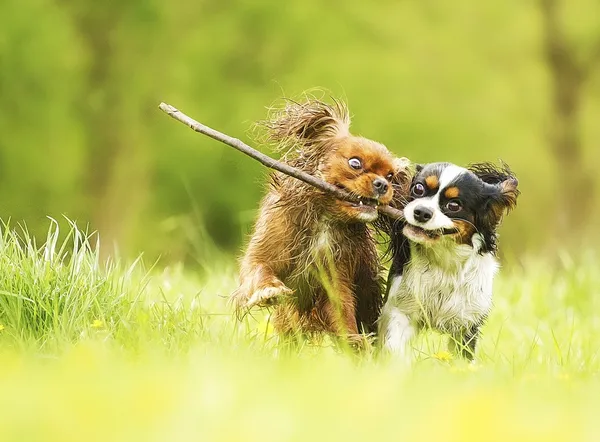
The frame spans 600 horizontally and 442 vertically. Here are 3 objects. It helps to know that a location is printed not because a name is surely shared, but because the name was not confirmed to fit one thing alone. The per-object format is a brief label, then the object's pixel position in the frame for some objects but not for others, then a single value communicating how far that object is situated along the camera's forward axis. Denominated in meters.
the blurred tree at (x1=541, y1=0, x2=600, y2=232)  26.61
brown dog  8.08
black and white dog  8.34
